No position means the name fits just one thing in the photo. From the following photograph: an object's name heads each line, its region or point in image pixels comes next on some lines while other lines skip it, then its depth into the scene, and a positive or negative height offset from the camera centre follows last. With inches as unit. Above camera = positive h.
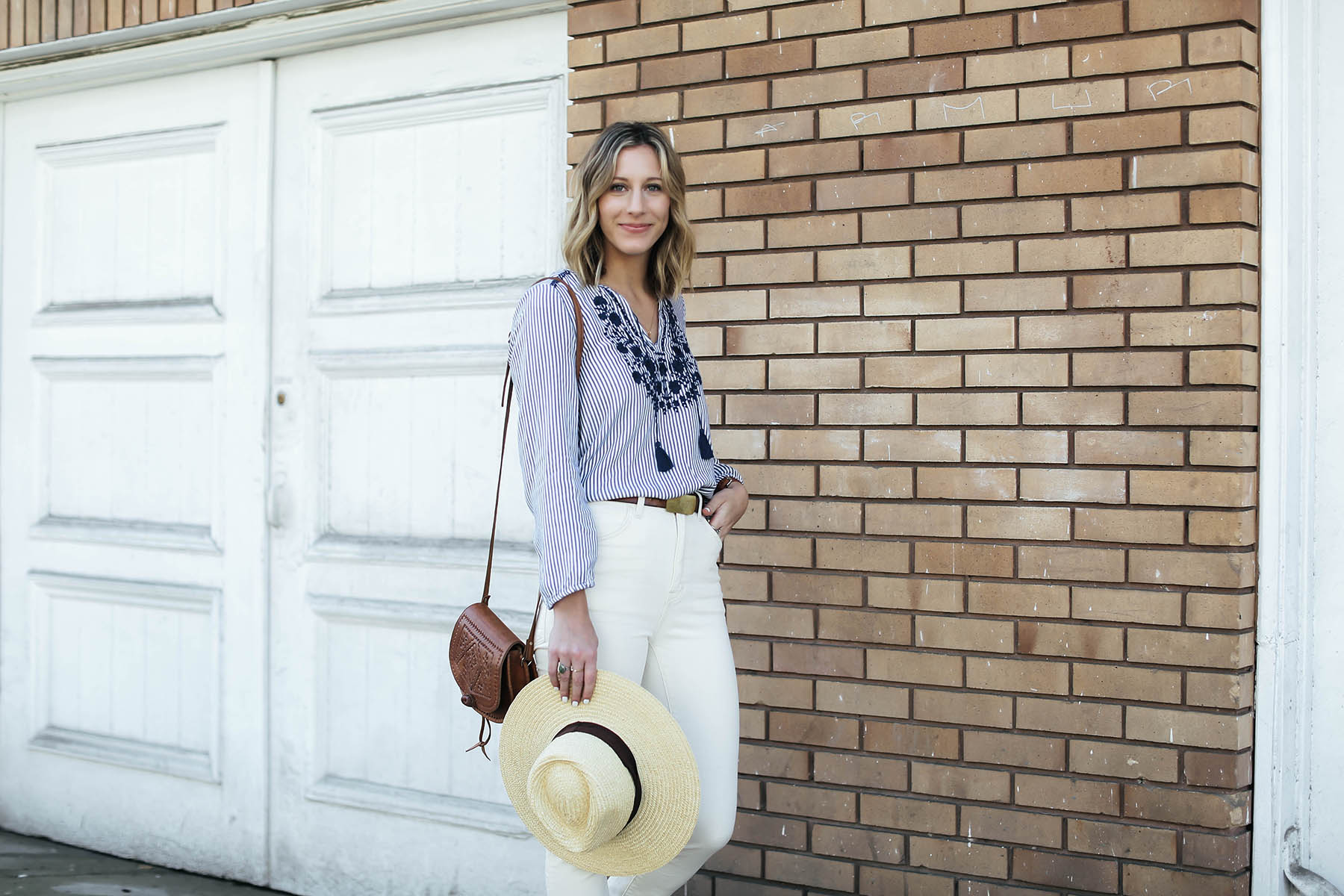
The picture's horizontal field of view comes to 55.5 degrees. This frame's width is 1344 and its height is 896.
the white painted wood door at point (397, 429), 140.8 -0.3
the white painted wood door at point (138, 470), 157.4 -6.3
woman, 86.6 -3.7
